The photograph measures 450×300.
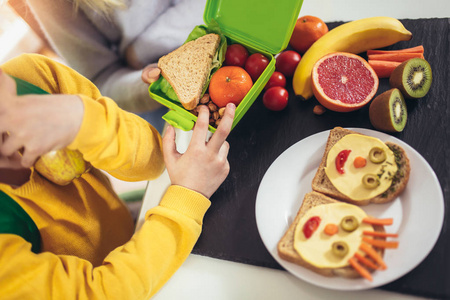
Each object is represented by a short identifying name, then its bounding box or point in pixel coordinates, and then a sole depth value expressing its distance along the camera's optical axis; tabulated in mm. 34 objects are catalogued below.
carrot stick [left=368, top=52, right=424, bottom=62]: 1025
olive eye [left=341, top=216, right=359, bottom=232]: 787
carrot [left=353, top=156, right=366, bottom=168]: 856
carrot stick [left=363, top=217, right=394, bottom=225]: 791
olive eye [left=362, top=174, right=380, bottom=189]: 829
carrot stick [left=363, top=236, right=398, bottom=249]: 767
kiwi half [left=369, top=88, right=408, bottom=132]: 895
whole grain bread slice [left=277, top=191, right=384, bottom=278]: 774
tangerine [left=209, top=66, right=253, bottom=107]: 981
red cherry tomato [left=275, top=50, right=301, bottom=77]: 1121
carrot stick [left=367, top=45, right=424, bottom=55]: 1029
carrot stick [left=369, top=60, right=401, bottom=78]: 1024
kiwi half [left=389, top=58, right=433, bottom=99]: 950
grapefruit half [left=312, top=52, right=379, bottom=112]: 977
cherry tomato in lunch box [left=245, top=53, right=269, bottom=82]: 1044
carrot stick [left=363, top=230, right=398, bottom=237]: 781
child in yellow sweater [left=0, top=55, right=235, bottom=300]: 700
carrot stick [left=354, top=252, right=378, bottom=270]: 752
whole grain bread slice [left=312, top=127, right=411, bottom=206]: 834
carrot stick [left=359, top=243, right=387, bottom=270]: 753
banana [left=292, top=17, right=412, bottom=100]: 1048
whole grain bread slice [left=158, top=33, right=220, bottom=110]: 1025
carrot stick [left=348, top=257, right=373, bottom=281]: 741
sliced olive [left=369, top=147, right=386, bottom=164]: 848
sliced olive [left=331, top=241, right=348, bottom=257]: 763
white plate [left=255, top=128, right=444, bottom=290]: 759
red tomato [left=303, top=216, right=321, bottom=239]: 812
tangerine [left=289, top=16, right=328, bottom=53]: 1127
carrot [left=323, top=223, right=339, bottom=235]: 789
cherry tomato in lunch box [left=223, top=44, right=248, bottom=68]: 1073
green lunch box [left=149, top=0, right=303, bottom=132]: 990
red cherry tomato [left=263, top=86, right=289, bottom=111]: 1051
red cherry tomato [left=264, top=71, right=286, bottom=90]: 1093
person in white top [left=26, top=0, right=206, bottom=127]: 1165
